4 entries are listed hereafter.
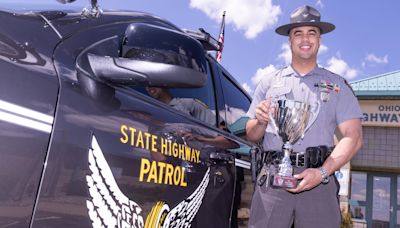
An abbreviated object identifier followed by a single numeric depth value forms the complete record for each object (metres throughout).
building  12.75
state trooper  2.21
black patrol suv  1.19
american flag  5.73
